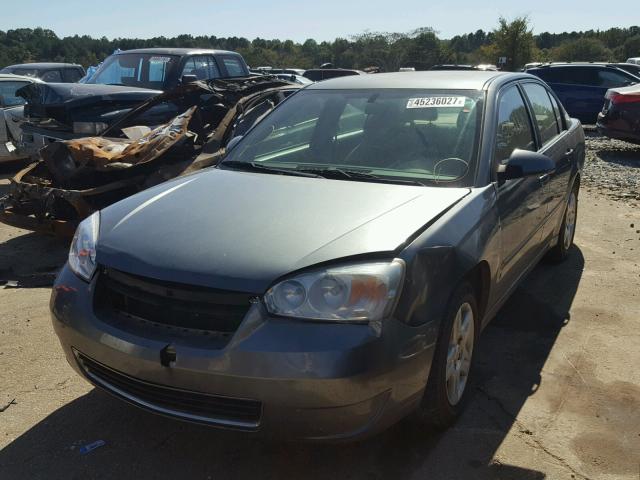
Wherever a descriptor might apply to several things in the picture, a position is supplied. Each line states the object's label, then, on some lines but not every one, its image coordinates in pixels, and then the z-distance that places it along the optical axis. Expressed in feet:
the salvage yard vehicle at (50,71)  44.09
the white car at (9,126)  31.35
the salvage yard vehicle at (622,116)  35.12
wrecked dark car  18.80
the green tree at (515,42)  157.89
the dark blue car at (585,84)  51.34
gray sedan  7.56
